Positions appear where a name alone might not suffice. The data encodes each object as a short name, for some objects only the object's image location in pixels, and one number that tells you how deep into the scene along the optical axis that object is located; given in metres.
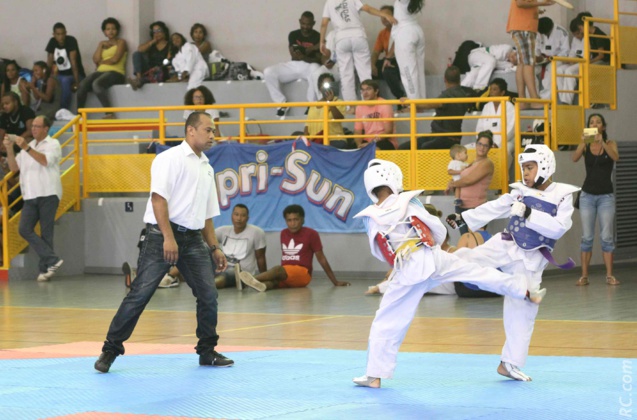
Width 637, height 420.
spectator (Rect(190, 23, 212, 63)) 24.86
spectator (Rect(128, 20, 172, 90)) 24.47
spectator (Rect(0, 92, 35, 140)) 22.64
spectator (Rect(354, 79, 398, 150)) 19.28
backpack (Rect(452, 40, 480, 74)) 21.70
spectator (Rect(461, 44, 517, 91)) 20.72
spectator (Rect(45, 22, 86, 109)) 24.97
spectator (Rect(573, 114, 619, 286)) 16.78
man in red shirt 17.23
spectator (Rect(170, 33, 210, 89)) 23.86
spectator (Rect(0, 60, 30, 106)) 24.58
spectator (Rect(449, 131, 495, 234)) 16.94
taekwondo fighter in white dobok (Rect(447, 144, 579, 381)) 8.96
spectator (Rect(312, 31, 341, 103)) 22.05
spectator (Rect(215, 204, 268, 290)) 17.64
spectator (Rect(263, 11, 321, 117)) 22.66
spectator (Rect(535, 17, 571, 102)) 20.89
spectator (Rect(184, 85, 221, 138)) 20.61
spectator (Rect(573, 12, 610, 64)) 20.33
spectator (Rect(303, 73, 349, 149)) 19.63
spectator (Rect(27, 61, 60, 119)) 24.55
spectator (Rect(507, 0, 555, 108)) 18.62
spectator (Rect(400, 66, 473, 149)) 18.73
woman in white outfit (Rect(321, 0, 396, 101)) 21.34
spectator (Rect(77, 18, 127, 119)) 24.55
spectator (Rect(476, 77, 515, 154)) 18.17
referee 9.31
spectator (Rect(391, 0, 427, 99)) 20.72
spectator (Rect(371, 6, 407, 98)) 21.39
